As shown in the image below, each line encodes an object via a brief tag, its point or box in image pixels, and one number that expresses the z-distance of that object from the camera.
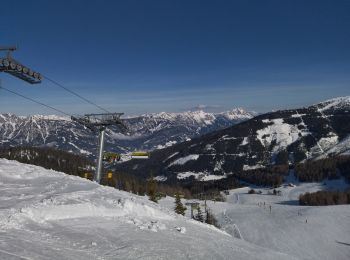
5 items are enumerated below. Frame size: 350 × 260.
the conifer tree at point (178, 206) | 87.81
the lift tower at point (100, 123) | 54.00
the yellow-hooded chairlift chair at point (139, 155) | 54.75
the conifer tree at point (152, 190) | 80.97
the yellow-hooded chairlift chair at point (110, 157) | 57.28
